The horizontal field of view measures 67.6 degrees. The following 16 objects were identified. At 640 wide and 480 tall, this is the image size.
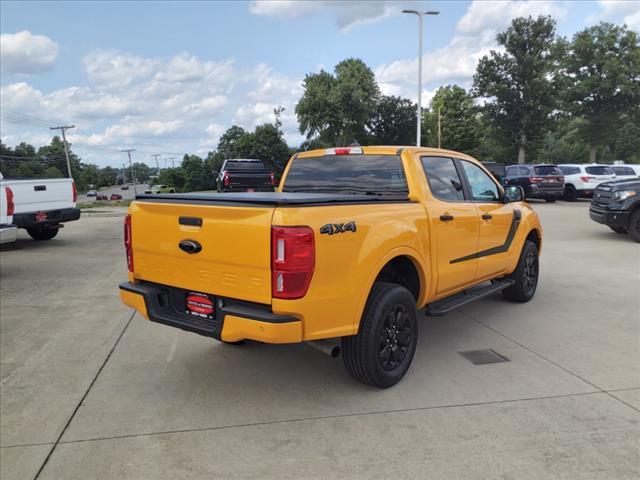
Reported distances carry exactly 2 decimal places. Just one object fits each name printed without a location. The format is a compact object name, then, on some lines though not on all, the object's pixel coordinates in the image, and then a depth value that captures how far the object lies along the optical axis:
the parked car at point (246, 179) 15.60
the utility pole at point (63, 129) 69.69
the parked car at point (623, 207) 9.97
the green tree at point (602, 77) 34.41
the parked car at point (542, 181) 19.41
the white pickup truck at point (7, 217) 6.78
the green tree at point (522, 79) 32.97
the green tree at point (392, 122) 62.91
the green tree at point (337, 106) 53.34
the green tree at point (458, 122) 54.19
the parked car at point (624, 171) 21.52
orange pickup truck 2.91
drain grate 4.12
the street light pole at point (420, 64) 26.31
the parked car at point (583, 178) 20.09
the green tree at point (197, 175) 84.12
